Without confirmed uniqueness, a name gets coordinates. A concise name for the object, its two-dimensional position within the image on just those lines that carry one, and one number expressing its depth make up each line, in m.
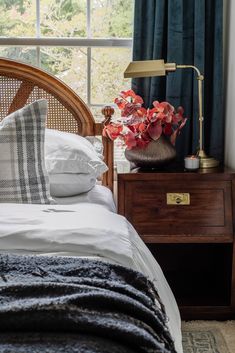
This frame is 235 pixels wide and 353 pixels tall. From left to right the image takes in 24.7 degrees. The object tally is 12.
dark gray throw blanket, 0.93
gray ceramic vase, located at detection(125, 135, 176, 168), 2.38
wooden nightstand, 2.33
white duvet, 1.48
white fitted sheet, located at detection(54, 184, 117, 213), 2.13
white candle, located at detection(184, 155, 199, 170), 2.41
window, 2.73
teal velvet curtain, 2.57
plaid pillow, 2.04
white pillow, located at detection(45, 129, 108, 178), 2.17
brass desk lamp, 2.34
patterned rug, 2.12
